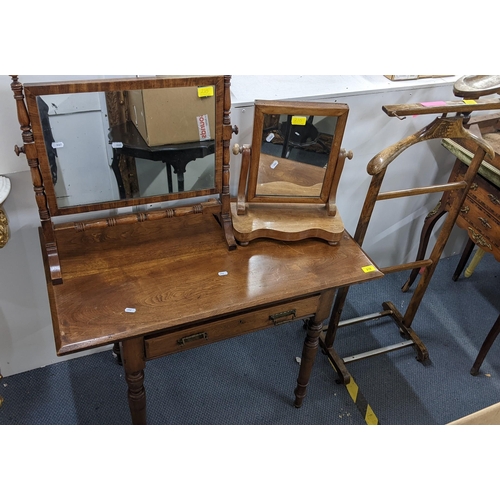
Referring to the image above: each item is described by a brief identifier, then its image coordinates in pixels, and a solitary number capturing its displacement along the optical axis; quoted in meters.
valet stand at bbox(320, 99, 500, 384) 1.50
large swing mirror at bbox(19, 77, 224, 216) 1.20
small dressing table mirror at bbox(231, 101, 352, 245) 1.41
